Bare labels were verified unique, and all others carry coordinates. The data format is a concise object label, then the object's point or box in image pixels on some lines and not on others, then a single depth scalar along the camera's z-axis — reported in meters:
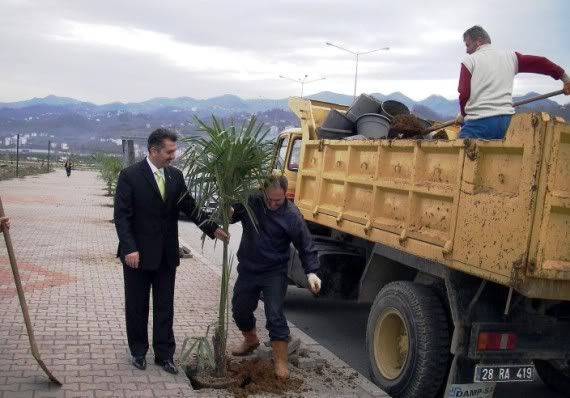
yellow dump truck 3.88
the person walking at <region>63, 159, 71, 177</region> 52.74
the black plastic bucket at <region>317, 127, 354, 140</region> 7.70
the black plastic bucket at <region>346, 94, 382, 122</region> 7.75
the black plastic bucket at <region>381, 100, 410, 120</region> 7.73
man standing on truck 5.10
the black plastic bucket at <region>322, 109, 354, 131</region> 7.76
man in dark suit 5.03
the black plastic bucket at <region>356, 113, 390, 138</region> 7.21
